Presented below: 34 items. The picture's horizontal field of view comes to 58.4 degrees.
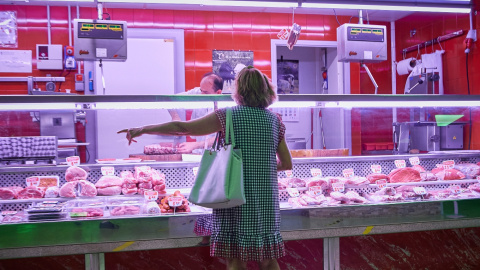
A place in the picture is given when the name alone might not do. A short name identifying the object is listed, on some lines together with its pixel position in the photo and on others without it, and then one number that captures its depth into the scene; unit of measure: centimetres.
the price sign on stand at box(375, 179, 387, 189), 348
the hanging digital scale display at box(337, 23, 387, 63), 523
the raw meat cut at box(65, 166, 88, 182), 313
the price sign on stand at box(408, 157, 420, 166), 373
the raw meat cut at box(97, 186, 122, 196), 312
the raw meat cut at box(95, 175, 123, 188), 315
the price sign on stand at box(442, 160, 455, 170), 380
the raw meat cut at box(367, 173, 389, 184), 358
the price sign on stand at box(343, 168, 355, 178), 360
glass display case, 272
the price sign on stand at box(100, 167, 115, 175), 321
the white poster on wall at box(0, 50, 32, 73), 700
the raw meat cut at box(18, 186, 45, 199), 303
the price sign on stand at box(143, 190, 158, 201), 299
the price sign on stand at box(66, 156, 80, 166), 313
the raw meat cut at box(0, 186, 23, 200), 296
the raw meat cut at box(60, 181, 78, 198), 305
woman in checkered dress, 243
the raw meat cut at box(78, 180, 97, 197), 308
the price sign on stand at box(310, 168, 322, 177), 357
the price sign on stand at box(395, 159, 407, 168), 371
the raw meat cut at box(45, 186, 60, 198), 305
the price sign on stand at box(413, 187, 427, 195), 335
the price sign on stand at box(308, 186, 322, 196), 331
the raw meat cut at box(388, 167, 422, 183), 357
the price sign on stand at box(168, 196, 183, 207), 290
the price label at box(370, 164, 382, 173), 363
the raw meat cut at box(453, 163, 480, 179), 372
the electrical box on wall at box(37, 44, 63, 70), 698
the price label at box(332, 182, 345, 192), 339
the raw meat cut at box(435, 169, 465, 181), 365
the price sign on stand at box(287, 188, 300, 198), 328
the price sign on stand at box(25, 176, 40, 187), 310
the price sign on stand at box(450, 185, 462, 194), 350
